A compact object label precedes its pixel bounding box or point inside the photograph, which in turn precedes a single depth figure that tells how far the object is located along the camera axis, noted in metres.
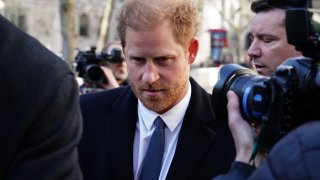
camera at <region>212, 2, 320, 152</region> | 1.57
